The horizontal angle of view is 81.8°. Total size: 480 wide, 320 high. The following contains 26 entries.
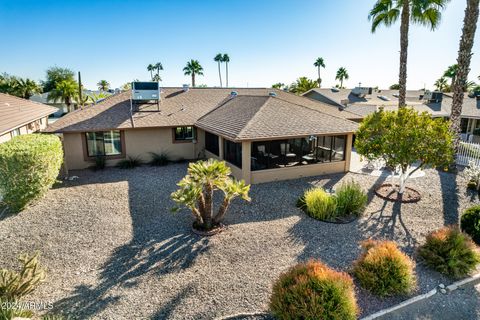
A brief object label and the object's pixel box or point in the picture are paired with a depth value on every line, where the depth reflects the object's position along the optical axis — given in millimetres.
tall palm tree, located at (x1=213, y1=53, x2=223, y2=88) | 68875
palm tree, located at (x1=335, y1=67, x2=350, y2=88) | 59094
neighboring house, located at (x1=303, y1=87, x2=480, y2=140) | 27250
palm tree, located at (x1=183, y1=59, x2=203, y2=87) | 52672
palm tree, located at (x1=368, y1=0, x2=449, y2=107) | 17125
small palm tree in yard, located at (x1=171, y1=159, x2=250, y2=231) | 8844
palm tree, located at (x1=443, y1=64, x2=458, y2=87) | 44688
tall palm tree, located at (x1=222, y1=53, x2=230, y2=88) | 68975
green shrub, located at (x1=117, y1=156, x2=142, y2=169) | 17141
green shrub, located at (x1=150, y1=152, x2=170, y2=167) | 17766
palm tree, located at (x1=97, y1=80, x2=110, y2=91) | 63625
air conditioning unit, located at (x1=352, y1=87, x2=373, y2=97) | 34406
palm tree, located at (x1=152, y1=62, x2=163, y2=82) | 80888
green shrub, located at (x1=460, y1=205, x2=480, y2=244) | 9312
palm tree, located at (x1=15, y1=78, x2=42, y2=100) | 41422
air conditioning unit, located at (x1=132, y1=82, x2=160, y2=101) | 18844
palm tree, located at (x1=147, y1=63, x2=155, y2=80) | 81250
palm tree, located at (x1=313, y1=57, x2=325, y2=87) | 59844
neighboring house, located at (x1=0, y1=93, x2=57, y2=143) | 13602
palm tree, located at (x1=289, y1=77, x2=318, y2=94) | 45625
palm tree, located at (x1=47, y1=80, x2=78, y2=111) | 38875
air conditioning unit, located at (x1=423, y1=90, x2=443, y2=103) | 33125
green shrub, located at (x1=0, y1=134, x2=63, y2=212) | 10320
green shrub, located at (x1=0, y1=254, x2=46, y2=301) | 6122
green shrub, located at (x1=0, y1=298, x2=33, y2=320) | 5344
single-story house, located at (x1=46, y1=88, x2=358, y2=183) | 14734
